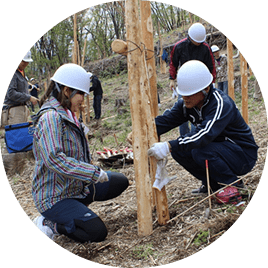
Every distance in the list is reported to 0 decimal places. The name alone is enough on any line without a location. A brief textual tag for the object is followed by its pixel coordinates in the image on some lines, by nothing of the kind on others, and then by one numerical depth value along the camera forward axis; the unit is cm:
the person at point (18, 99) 367
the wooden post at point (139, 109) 239
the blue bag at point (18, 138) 376
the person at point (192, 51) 387
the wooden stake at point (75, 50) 418
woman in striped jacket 232
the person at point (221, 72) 568
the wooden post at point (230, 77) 459
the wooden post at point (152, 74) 262
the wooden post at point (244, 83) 445
